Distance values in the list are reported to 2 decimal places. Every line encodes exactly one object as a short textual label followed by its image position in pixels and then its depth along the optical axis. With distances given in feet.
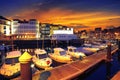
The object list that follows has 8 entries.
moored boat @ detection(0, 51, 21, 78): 30.90
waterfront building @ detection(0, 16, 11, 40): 160.98
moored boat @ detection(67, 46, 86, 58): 58.61
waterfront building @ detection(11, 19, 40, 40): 189.35
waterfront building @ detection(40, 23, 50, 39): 224.59
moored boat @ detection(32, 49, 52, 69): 40.93
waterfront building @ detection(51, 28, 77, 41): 153.98
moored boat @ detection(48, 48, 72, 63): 48.95
